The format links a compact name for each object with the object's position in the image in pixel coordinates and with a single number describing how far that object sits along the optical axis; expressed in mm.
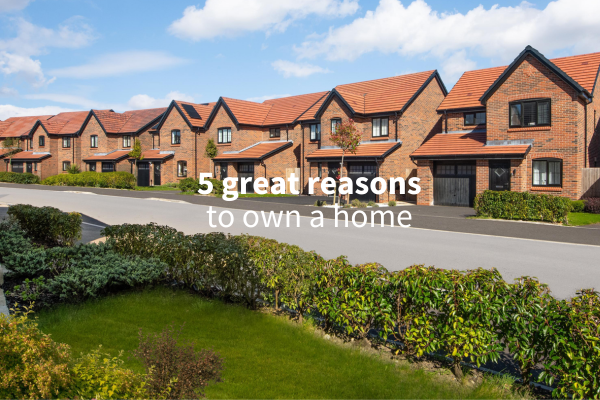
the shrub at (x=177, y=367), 4195
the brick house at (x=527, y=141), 25125
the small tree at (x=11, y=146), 60531
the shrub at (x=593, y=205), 22873
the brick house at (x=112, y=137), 54781
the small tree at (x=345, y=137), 29562
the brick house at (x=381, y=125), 32906
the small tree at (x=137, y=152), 48375
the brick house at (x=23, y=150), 60719
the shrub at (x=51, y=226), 11617
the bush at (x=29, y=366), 3301
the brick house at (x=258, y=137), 40562
